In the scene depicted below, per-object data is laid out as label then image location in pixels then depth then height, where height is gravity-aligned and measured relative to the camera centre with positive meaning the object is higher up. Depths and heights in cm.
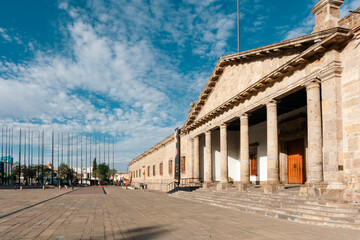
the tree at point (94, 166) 10241 -737
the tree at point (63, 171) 8475 -764
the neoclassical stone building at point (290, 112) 1035 +179
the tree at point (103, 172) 9431 -885
